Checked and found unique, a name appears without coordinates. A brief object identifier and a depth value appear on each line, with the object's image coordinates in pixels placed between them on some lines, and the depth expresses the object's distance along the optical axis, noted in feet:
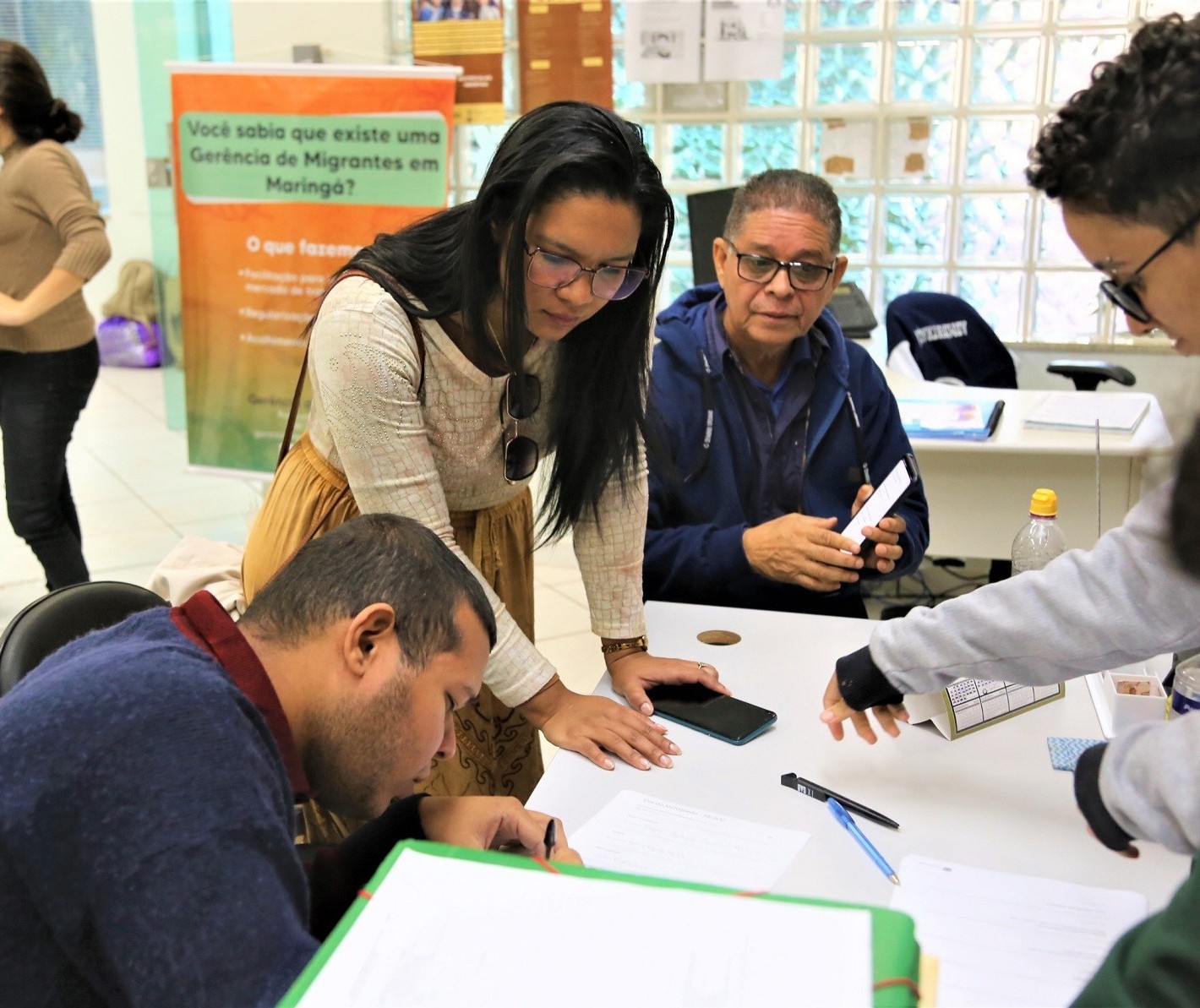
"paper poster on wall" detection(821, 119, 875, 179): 12.85
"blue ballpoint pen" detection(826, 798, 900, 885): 3.82
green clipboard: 2.35
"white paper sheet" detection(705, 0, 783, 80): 12.57
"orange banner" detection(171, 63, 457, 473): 11.07
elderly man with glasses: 6.63
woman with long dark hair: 4.64
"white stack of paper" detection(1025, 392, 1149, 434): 9.34
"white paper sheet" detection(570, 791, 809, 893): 3.82
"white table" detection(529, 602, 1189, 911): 3.85
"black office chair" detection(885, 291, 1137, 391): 11.47
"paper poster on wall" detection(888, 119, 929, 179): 12.68
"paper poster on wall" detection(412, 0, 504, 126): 13.17
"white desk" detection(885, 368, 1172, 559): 9.14
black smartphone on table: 4.80
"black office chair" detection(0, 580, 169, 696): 4.41
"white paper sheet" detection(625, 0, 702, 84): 12.85
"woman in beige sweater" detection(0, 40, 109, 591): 10.27
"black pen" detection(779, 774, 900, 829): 4.12
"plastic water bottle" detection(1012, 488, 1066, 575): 5.91
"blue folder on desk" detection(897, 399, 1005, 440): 9.19
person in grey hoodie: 3.05
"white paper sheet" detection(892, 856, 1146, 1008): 3.25
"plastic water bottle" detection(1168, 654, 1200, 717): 4.38
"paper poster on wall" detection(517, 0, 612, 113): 13.08
